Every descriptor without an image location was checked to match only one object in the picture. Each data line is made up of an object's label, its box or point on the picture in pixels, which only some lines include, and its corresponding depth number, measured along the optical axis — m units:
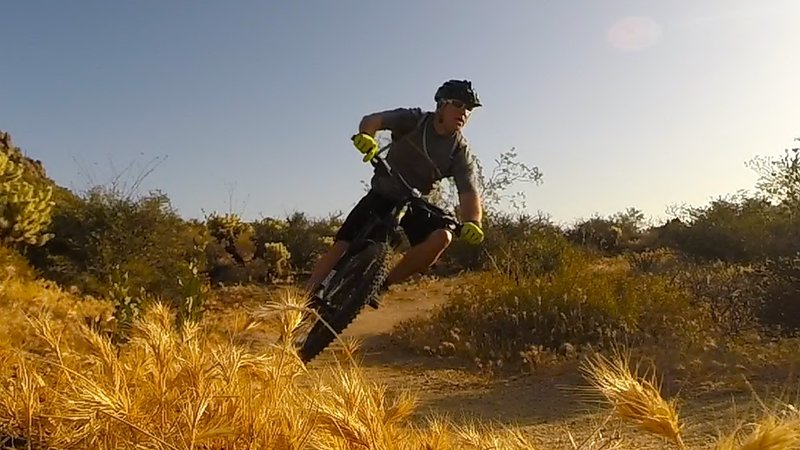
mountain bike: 4.57
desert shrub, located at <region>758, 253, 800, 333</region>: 7.77
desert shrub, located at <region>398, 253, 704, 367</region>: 7.52
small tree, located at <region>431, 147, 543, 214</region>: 19.94
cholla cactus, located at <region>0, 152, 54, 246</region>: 9.23
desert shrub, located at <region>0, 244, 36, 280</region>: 8.47
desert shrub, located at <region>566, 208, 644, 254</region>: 24.77
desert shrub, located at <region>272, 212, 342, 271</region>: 17.73
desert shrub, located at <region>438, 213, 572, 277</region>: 13.24
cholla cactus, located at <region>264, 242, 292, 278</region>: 16.05
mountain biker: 4.98
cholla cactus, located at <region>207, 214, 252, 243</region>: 16.98
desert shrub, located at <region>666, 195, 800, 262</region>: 14.96
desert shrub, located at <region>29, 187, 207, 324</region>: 9.84
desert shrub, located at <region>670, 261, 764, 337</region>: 7.95
